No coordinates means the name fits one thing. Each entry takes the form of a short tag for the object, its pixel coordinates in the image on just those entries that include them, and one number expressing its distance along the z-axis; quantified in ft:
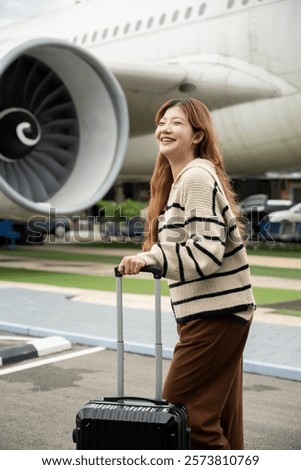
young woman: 9.51
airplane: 37.29
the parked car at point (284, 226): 64.85
